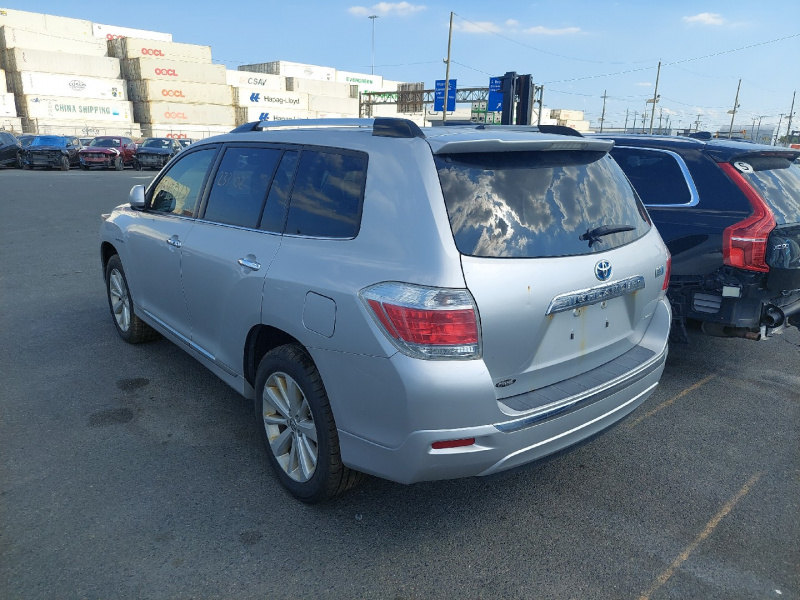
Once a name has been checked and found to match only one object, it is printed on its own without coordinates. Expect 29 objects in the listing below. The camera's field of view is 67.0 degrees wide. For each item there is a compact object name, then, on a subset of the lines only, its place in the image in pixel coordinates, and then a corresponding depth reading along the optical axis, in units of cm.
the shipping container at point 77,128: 4725
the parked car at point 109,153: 2848
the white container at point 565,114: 10177
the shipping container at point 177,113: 5766
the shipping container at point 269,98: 6562
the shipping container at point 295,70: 8700
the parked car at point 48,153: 2675
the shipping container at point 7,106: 4794
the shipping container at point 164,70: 5744
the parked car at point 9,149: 2703
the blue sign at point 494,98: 2557
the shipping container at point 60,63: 5047
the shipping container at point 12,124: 4597
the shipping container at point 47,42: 5319
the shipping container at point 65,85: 5047
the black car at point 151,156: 2991
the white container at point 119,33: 7362
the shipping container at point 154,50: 5925
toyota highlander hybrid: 229
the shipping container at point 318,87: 7269
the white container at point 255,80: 6769
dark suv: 418
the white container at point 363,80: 9288
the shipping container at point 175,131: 5631
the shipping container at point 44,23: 6116
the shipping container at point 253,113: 6586
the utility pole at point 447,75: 4366
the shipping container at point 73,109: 5084
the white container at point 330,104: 7350
